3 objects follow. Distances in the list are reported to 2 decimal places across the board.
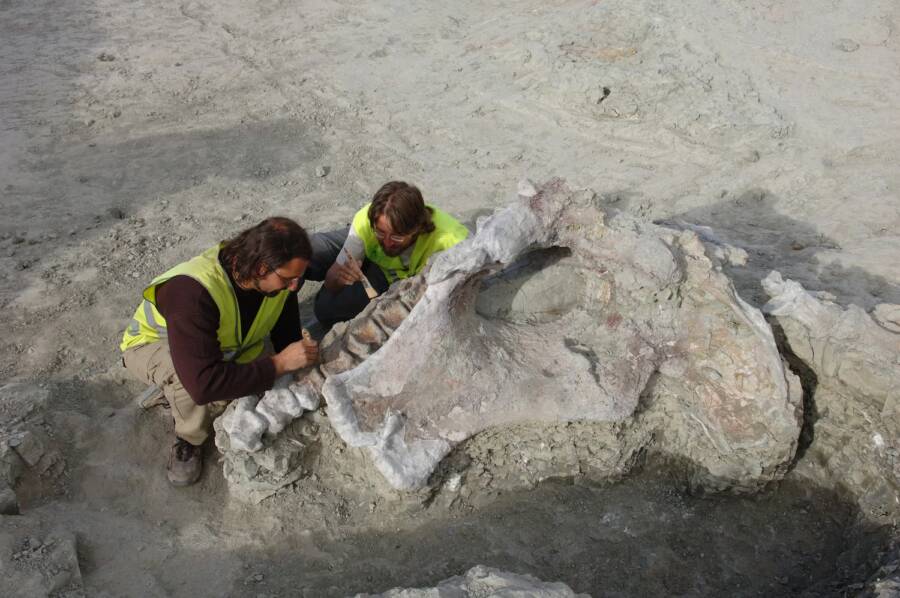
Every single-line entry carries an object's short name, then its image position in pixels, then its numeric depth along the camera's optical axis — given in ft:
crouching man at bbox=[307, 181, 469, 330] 10.41
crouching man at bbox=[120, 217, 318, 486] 8.24
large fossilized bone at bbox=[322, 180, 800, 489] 8.13
